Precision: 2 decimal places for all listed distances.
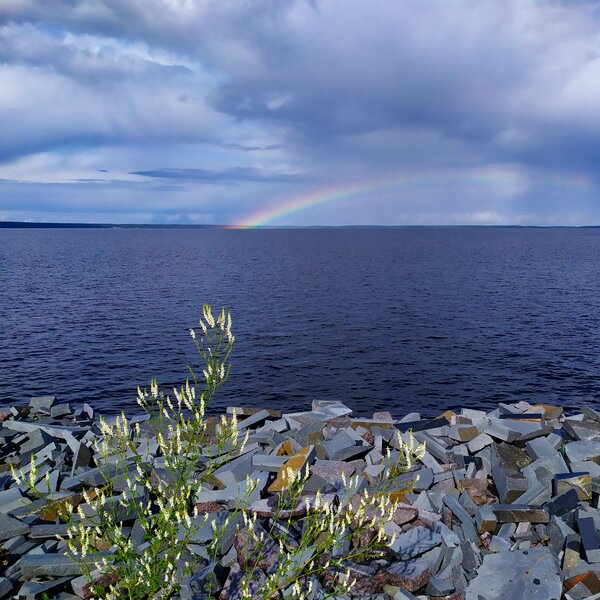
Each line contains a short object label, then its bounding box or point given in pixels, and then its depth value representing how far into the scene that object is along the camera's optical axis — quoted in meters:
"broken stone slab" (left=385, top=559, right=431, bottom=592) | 10.17
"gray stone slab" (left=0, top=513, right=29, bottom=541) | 11.57
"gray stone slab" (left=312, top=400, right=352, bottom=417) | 21.36
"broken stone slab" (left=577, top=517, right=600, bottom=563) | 10.46
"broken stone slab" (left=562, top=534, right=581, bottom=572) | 10.47
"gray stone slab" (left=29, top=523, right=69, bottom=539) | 11.54
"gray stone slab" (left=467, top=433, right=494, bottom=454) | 16.23
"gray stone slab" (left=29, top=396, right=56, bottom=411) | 26.89
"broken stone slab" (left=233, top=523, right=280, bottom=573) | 10.25
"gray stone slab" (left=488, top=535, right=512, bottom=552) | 11.25
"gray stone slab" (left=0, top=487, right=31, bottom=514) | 12.45
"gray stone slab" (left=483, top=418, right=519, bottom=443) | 16.23
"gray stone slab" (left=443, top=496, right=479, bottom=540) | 11.66
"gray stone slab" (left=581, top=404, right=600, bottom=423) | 20.81
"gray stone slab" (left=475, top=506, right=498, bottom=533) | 11.85
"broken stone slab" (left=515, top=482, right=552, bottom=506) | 12.63
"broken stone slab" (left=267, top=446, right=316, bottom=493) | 12.79
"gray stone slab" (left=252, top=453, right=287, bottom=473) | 13.75
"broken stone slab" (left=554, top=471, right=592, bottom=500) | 12.58
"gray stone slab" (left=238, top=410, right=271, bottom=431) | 20.42
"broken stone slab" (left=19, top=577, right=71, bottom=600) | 10.01
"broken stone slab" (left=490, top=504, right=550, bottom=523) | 11.90
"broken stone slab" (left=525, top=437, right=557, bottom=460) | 14.69
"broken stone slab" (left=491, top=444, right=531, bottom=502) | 12.88
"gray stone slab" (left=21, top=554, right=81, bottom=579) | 10.34
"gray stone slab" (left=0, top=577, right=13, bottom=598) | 10.09
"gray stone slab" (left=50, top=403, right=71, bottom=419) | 26.27
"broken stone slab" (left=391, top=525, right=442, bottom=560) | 10.73
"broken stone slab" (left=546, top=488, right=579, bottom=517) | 12.18
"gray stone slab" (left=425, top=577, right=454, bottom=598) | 10.05
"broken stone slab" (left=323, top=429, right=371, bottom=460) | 14.84
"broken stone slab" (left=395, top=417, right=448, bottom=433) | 19.11
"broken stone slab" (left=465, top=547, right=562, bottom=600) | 9.84
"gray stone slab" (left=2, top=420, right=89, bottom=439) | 18.64
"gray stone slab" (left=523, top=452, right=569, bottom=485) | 13.41
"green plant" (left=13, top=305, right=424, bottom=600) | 7.39
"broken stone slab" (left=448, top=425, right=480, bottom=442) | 16.95
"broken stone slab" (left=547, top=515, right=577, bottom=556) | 11.02
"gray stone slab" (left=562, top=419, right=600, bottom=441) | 15.98
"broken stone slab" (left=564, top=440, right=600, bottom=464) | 14.23
